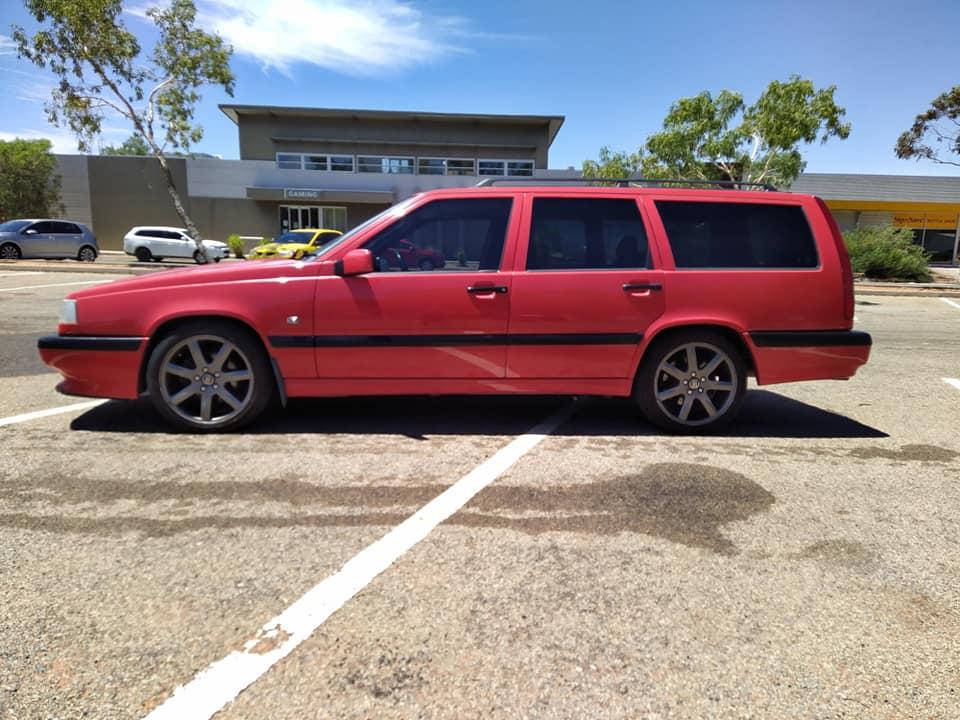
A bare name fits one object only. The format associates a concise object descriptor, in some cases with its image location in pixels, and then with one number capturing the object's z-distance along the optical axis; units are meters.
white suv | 28.05
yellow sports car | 20.97
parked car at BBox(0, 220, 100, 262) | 23.86
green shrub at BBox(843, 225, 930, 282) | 23.14
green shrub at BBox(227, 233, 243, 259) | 32.25
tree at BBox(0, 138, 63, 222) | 36.75
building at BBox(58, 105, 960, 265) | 36.09
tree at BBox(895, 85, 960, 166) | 27.39
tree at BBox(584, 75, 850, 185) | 17.00
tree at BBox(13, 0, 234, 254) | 22.33
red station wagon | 4.16
